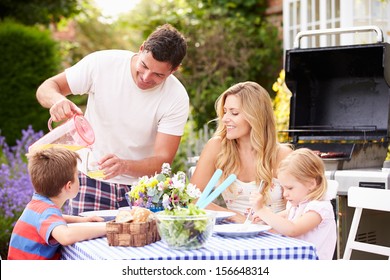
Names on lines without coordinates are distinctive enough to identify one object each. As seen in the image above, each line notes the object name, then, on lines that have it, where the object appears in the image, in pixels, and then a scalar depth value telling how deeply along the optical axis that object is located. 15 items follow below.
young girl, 2.75
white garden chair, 3.12
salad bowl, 2.25
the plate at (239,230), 2.51
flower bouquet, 2.71
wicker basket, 2.35
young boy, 2.51
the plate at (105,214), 2.88
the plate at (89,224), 2.58
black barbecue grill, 4.06
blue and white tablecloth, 2.23
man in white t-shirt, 3.32
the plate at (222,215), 2.88
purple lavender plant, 5.15
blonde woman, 3.25
